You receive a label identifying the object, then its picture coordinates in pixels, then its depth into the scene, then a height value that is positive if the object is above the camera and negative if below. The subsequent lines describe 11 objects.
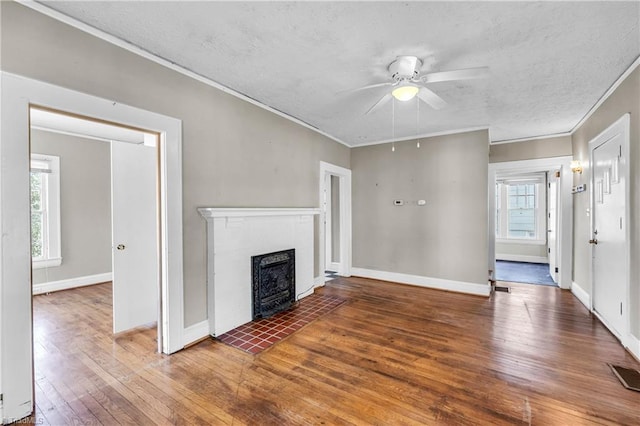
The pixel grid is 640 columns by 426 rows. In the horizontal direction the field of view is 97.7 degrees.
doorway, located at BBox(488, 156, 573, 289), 4.75 -0.07
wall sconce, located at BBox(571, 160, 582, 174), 4.36 +0.69
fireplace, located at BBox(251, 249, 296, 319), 3.35 -0.89
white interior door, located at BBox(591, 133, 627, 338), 2.83 -0.29
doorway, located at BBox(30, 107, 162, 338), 3.07 +0.01
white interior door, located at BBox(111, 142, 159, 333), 3.02 -0.25
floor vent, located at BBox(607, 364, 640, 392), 2.12 -1.34
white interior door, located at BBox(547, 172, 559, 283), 5.14 -0.24
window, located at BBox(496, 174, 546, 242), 7.22 +0.06
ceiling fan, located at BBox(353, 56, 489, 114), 2.25 +1.14
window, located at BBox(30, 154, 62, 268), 4.48 +0.04
